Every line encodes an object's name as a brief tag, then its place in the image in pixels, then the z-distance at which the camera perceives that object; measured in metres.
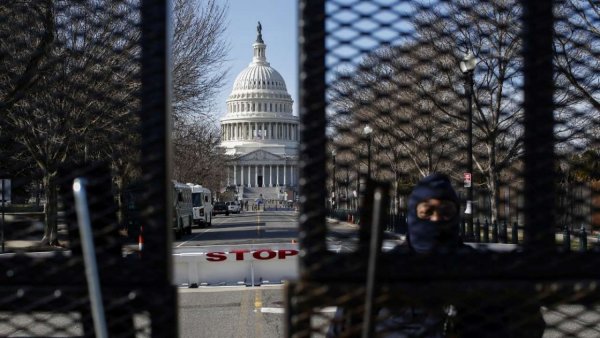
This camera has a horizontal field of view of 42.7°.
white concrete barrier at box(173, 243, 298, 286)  16.30
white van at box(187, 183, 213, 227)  50.01
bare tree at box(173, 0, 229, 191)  20.20
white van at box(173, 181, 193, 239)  36.44
